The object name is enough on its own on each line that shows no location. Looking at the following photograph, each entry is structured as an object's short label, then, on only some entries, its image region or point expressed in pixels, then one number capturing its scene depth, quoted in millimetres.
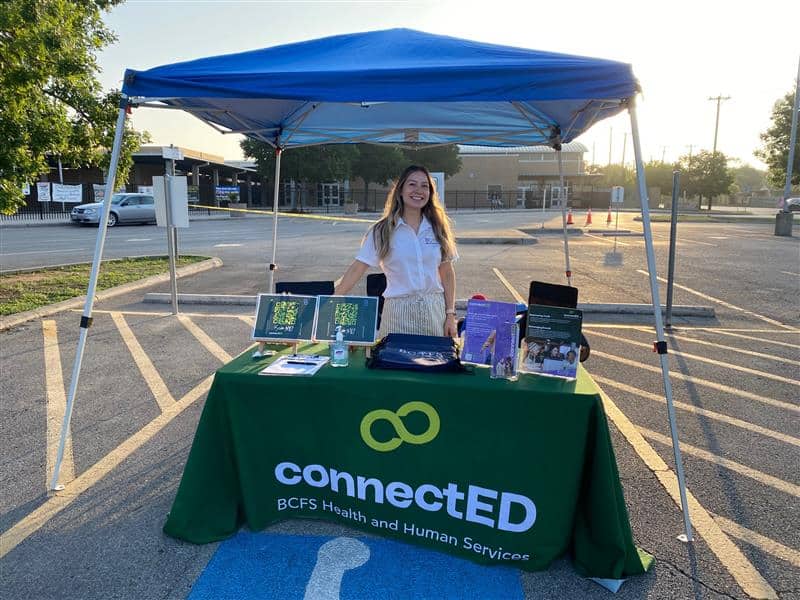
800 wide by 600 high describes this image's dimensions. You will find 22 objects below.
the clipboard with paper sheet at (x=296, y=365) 2914
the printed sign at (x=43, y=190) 30242
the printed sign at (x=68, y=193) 31219
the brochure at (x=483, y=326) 2988
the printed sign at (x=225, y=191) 48031
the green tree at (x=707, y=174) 54656
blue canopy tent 2852
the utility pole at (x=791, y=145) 23931
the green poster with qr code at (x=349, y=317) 3172
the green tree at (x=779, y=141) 35812
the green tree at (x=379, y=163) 46056
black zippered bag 2887
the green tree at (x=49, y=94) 7398
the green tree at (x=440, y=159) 47438
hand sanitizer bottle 3018
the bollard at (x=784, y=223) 24438
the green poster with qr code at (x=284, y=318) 3238
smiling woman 3531
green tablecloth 2652
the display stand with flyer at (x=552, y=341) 2889
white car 25781
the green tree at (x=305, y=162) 38219
